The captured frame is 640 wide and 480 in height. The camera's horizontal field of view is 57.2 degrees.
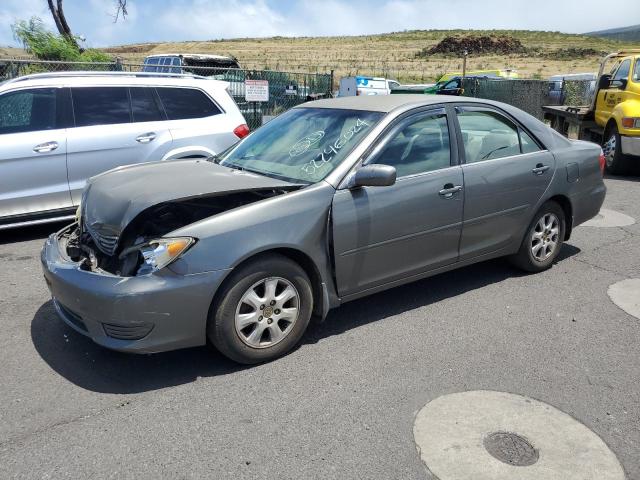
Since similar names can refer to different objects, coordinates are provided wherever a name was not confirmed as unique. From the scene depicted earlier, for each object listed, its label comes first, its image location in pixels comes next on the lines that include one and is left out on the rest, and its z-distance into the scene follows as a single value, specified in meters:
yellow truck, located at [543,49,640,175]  10.27
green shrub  15.75
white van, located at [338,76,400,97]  19.66
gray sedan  3.39
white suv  6.19
